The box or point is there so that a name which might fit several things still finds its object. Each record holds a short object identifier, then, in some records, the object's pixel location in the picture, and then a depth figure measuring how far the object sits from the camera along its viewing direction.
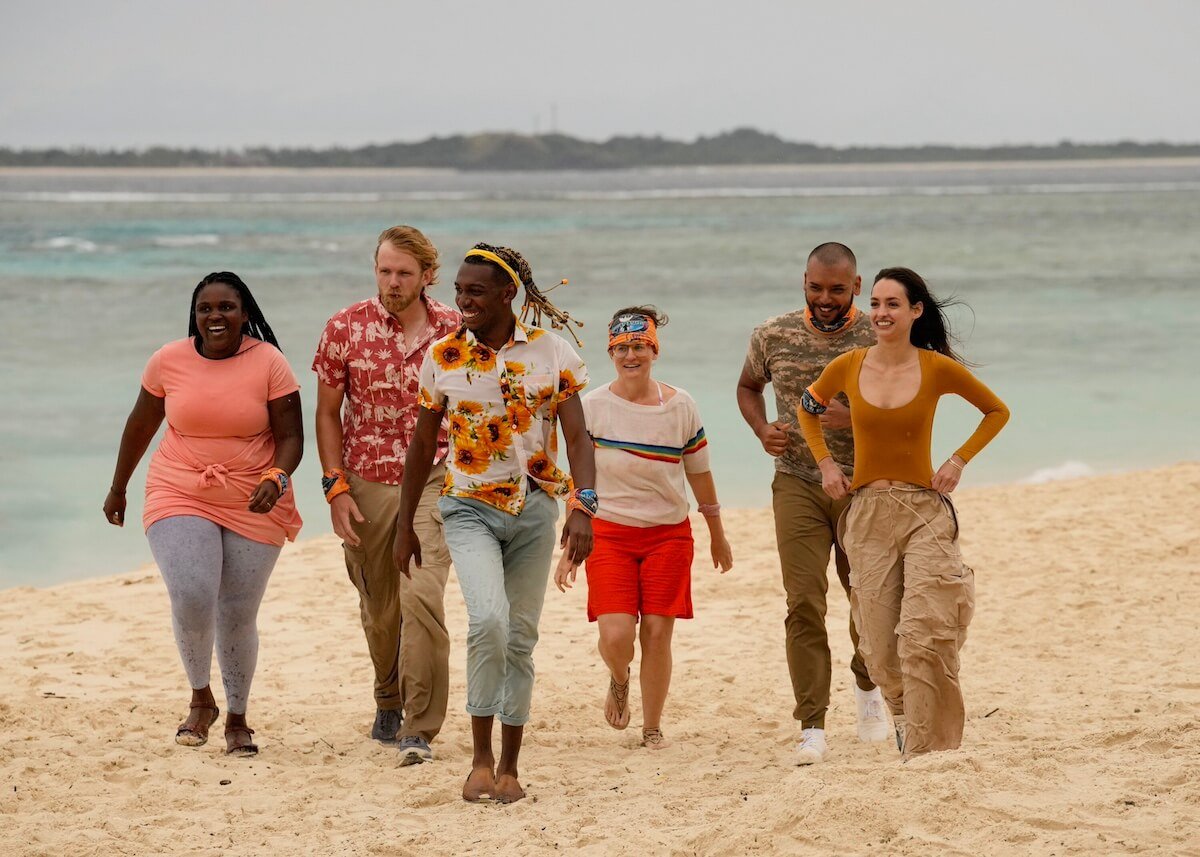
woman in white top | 12.08
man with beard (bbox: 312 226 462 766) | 11.56
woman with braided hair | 11.24
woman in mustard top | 10.30
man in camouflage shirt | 11.62
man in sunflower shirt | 10.12
